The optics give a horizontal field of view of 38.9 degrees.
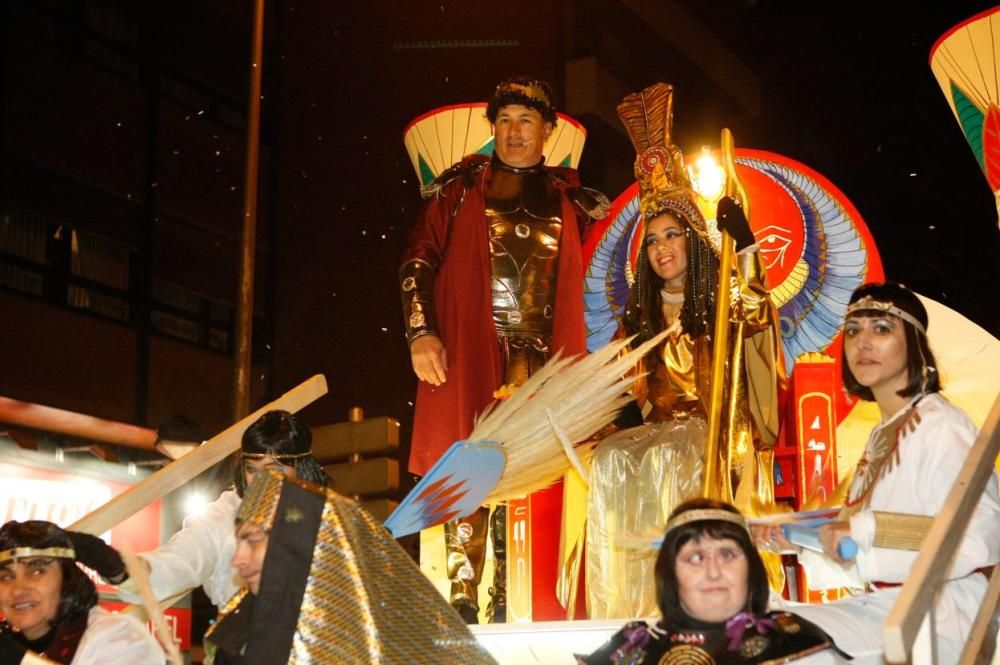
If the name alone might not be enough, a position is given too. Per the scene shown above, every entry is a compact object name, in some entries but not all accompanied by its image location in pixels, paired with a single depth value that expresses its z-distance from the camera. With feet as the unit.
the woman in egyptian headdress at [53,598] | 12.55
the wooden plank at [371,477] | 33.35
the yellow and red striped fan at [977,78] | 21.18
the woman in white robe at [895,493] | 11.27
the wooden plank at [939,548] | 8.95
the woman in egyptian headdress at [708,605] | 10.57
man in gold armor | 21.09
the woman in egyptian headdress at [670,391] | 18.42
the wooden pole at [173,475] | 15.01
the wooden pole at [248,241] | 35.47
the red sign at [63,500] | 36.76
